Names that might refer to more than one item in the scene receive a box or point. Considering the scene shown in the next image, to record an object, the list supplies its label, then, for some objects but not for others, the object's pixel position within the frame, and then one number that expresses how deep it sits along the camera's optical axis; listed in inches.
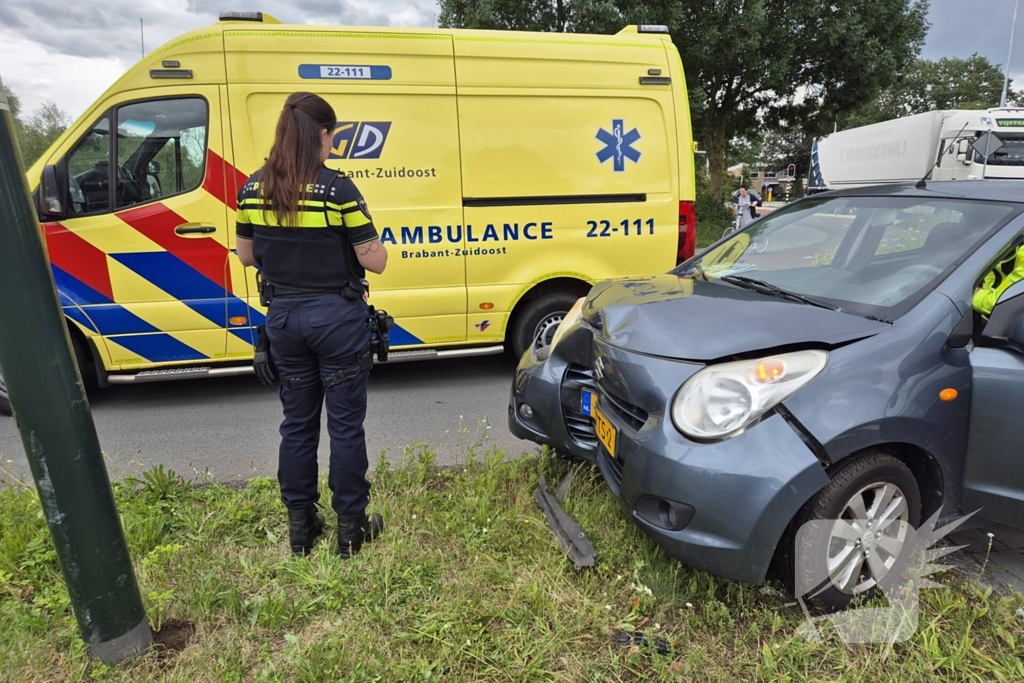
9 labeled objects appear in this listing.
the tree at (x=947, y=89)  1833.2
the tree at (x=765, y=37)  500.4
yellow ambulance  168.4
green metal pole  67.6
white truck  563.5
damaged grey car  80.7
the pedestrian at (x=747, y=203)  575.8
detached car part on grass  98.6
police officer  93.0
